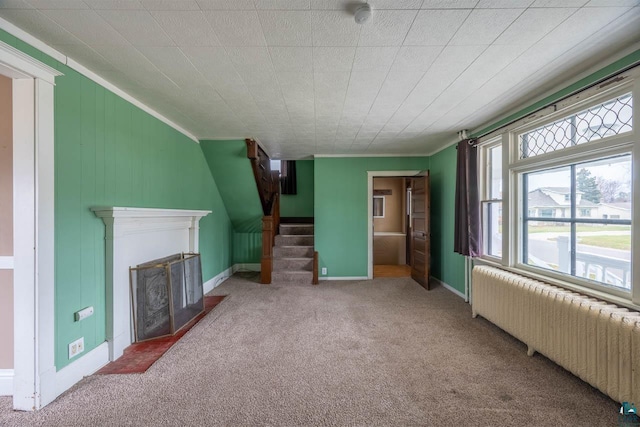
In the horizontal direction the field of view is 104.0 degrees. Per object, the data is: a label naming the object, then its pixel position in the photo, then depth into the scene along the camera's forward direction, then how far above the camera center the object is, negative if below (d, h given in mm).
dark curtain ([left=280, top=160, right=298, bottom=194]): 6234 +861
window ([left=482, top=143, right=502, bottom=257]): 3090 +122
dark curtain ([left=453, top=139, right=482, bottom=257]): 3145 +148
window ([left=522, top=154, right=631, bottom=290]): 1806 -142
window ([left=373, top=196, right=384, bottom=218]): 6797 +169
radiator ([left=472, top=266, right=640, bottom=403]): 1490 -854
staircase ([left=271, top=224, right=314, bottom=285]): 4477 -807
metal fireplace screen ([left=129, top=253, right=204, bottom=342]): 2391 -861
